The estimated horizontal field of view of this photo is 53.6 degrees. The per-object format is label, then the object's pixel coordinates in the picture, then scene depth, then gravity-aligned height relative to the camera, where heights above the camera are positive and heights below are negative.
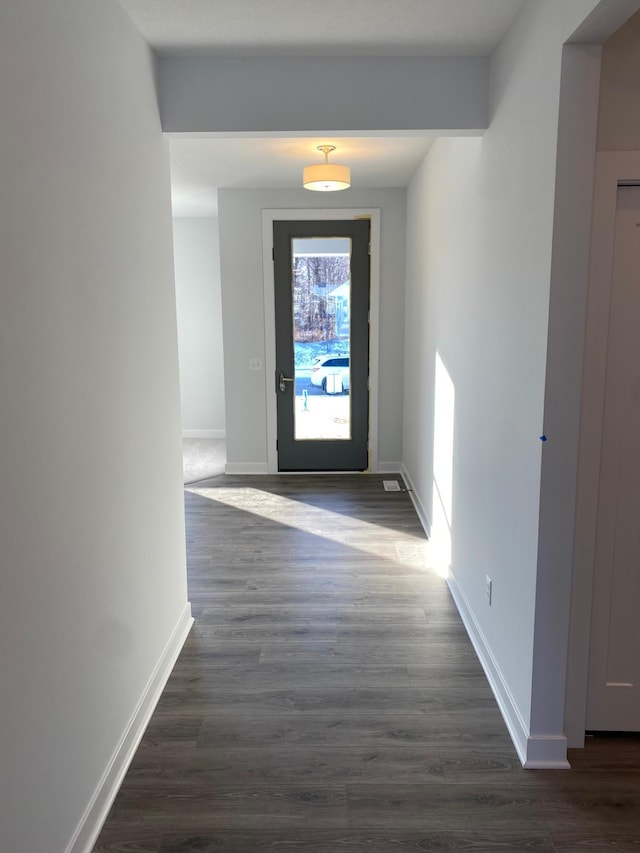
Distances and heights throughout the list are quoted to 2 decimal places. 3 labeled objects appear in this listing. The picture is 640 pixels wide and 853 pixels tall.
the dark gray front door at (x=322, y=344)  5.56 -0.15
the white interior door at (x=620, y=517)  1.99 -0.63
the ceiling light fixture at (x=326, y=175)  3.84 +0.91
